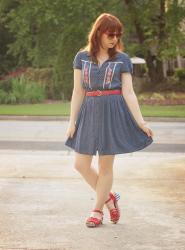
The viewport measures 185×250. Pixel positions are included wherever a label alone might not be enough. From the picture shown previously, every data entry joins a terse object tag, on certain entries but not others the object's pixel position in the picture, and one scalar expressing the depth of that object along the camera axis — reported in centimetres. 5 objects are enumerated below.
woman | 463
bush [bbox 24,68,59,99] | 2351
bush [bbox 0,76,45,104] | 2132
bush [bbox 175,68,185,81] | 2498
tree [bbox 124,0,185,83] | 2201
